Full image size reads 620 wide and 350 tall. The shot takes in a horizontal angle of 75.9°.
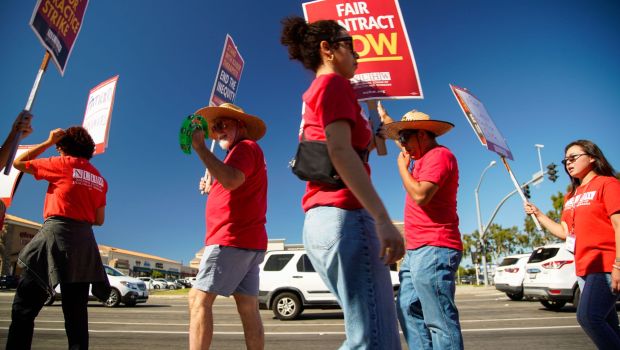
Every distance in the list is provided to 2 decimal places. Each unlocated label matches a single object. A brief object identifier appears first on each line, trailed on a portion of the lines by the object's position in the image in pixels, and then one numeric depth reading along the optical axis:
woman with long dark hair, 2.75
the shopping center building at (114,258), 50.47
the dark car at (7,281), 37.03
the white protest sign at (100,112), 4.58
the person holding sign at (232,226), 2.65
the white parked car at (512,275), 12.28
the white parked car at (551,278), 9.62
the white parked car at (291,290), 9.88
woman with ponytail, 1.50
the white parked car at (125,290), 13.59
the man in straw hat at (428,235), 2.55
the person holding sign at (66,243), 2.96
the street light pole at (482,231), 28.31
